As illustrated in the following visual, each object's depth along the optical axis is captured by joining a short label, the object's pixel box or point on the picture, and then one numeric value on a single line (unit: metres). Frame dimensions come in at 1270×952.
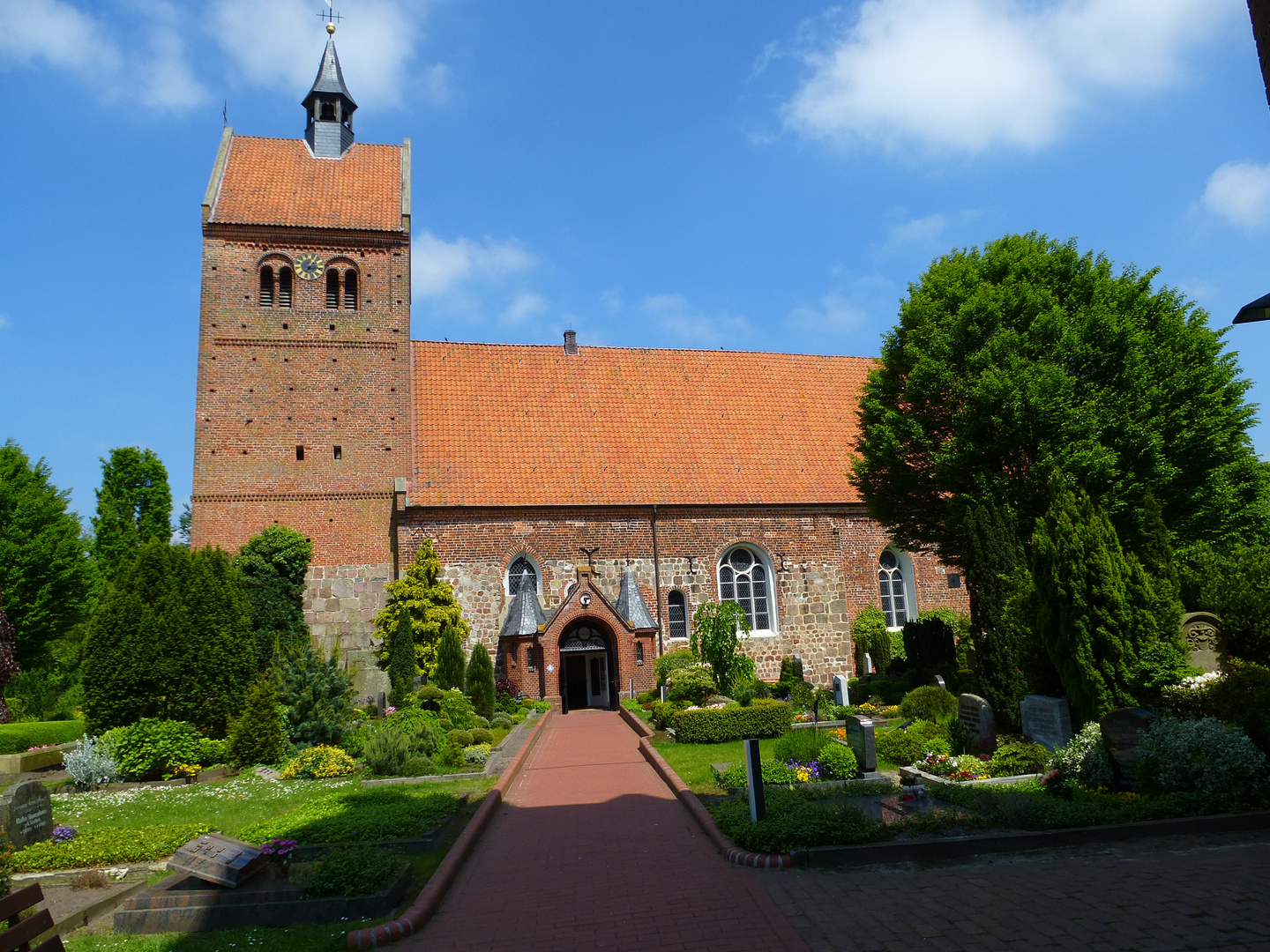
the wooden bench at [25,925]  4.26
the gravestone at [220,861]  7.03
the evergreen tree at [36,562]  30.39
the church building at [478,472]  22.30
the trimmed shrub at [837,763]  11.23
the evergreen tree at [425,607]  20.98
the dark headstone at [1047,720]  11.62
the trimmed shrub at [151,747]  13.75
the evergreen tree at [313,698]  15.31
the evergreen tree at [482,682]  19.31
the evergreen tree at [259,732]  14.38
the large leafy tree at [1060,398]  16.48
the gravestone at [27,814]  8.79
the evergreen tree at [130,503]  32.53
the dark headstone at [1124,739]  9.52
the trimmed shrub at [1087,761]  9.78
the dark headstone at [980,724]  12.66
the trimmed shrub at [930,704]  15.09
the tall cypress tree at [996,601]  13.47
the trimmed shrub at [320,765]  13.44
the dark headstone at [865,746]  11.41
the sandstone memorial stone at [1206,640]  11.15
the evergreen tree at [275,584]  20.80
